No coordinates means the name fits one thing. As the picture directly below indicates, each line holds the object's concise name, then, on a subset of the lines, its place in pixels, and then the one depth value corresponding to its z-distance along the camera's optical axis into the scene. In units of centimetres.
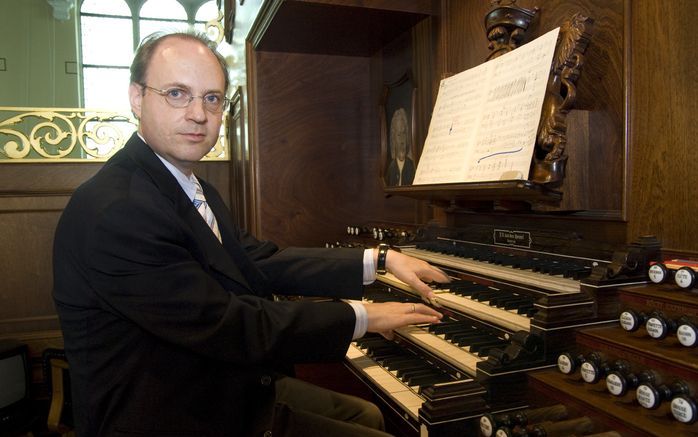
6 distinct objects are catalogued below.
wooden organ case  132
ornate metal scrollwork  424
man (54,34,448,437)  127
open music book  188
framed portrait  333
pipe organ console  134
